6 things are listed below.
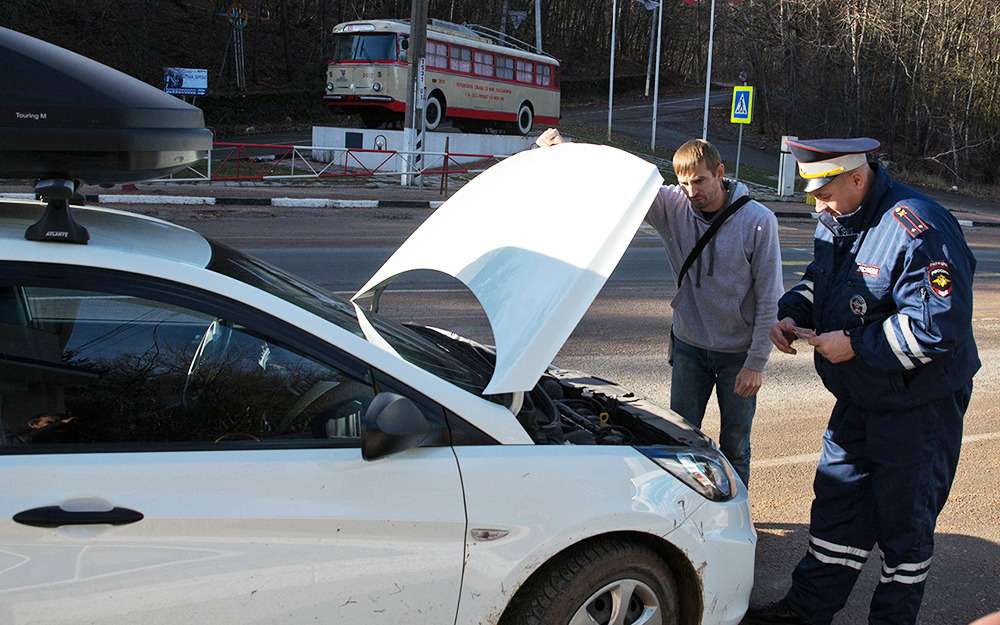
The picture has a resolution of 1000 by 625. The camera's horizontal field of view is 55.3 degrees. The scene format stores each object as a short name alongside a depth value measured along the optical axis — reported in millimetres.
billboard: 21609
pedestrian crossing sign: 22453
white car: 2377
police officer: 3168
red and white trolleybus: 26266
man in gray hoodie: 3932
